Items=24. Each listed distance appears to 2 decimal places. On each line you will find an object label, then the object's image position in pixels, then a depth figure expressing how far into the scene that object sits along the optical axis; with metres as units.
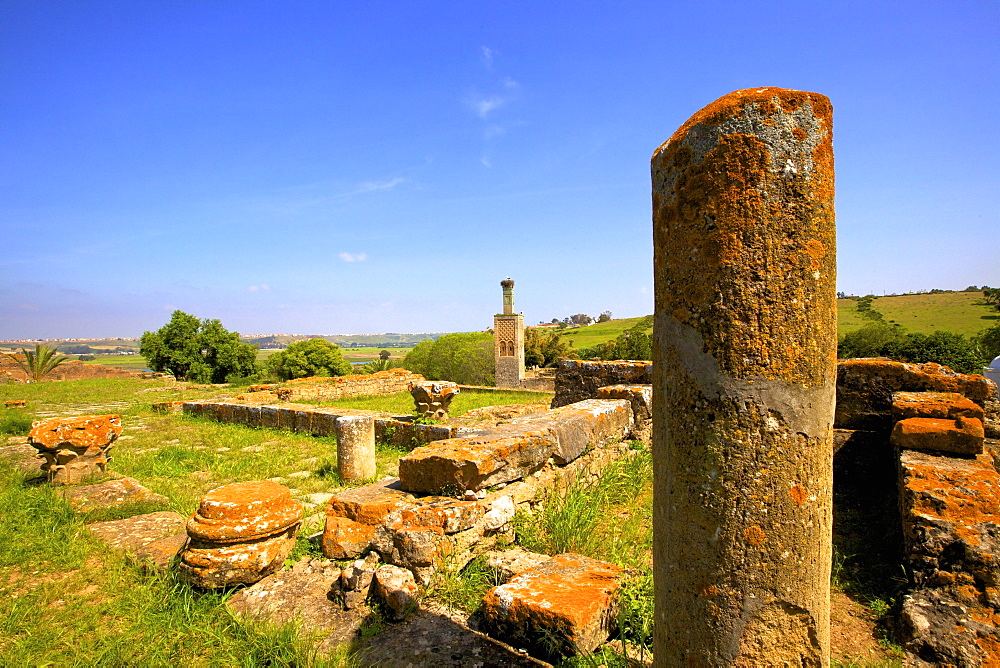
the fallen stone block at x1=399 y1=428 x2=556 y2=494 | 4.13
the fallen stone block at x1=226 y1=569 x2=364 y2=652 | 3.16
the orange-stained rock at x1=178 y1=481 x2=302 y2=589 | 3.62
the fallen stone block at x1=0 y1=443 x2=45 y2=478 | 6.90
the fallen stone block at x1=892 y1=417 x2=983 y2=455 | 4.17
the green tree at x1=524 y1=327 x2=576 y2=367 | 36.31
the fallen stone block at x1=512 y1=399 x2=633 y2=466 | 5.30
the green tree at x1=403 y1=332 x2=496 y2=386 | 26.27
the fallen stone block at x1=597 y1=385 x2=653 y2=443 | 7.12
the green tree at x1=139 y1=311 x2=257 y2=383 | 28.27
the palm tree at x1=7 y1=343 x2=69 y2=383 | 24.34
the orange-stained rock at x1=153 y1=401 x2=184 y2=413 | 13.73
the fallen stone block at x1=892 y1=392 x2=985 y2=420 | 4.77
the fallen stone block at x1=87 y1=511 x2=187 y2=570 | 4.16
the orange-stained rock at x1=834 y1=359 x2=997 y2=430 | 5.89
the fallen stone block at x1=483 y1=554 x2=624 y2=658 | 2.66
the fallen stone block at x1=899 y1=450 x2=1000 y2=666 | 2.68
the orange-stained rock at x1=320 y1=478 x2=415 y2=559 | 4.04
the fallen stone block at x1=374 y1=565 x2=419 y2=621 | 3.23
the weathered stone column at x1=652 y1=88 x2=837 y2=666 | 1.74
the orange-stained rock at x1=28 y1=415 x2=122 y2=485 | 6.40
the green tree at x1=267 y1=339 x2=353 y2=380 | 24.97
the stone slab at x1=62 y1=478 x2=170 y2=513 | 5.42
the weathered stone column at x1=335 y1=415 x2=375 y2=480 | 7.05
